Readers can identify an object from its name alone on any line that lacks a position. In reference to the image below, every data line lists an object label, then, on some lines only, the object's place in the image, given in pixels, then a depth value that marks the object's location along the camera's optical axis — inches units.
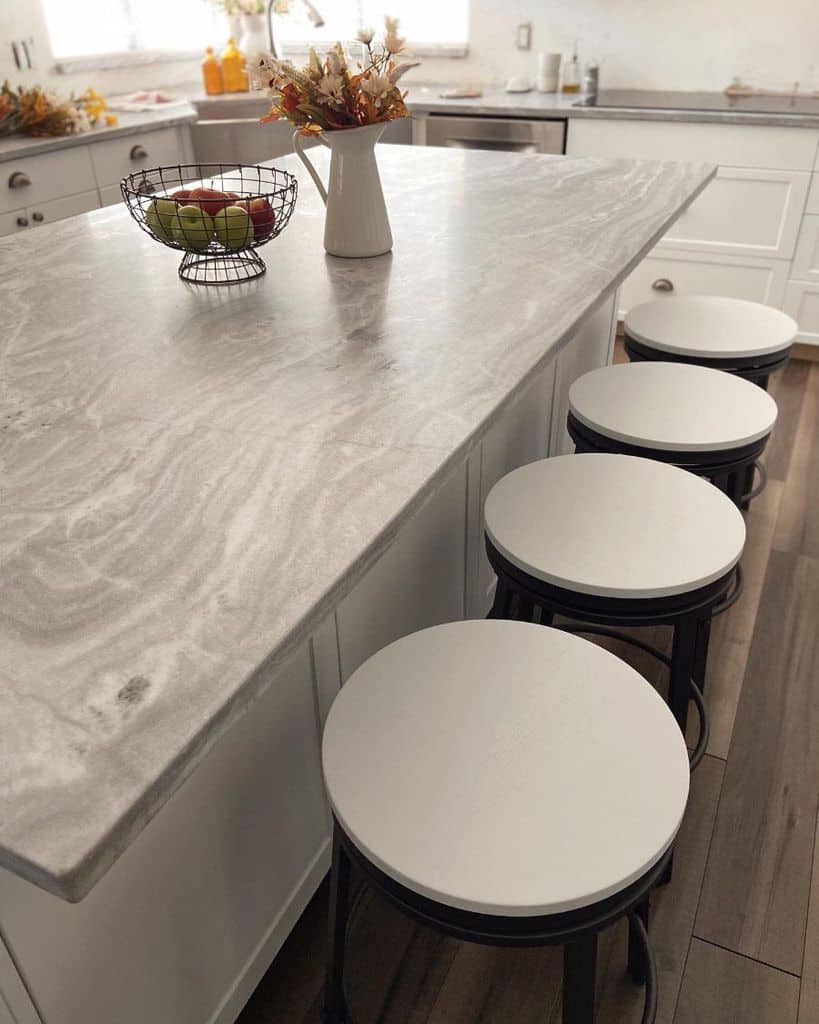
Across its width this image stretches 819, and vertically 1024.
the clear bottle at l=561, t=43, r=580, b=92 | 156.4
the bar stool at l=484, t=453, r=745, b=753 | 47.0
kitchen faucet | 150.9
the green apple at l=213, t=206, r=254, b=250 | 57.2
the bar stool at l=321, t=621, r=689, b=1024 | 31.7
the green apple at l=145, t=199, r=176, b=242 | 56.2
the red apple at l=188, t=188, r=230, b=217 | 57.1
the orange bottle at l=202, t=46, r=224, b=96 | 173.3
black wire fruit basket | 56.7
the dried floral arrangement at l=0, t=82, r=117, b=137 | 126.1
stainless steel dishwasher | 141.1
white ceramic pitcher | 60.9
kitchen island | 26.4
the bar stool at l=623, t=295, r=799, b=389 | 77.1
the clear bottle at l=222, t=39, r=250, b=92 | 174.1
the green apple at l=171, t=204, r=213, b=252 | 56.3
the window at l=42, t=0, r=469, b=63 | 160.9
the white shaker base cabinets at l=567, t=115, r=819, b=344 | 129.6
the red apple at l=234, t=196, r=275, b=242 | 58.4
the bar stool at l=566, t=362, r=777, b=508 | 61.1
